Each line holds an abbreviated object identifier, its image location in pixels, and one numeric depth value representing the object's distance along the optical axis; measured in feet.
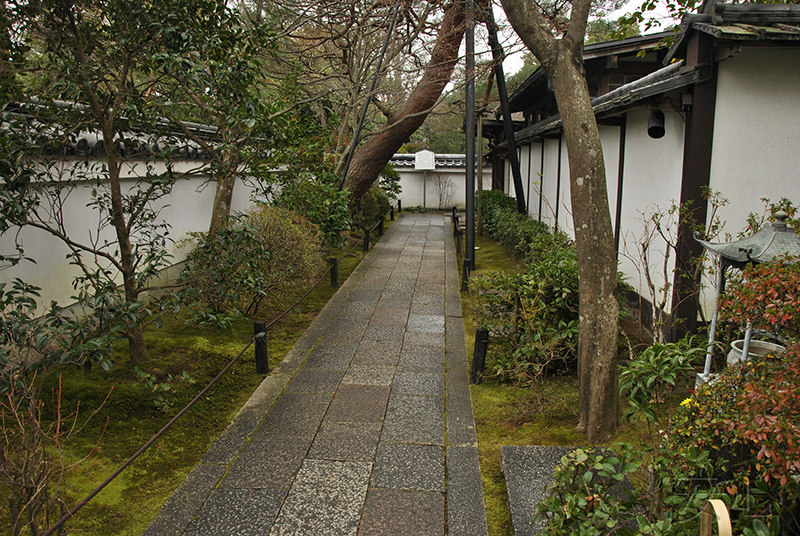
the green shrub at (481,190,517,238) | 53.52
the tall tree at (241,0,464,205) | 35.53
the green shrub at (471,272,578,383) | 17.66
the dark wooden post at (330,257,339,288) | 33.09
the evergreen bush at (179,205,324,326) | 17.78
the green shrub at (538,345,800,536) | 7.15
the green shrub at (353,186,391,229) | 54.60
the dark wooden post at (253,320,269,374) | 19.40
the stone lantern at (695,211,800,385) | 12.17
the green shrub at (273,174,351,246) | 35.63
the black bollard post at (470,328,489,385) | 18.51
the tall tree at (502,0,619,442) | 14.01
